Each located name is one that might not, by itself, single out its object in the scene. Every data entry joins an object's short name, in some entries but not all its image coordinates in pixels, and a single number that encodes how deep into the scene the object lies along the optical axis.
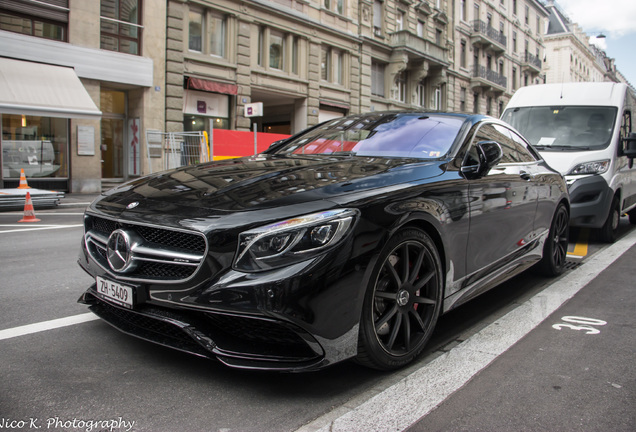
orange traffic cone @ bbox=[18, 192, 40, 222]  9.33
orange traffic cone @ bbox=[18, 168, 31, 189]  12.56
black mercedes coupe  2.24
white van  6.83
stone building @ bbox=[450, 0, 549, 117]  36.62
